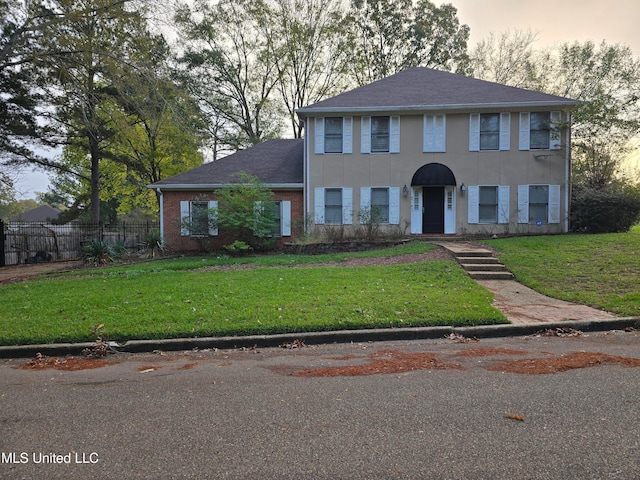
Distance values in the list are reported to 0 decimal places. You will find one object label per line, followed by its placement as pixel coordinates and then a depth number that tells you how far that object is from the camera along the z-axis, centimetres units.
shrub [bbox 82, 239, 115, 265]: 1496
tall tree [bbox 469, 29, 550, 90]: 2720
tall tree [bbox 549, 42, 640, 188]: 1562
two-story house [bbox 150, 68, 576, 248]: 1579
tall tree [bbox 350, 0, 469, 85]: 2989
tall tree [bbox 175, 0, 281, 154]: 2839
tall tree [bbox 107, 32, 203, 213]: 1255
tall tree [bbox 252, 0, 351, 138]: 2775
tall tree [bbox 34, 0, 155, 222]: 1180
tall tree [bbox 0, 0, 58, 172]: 1161
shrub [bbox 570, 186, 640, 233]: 1402
